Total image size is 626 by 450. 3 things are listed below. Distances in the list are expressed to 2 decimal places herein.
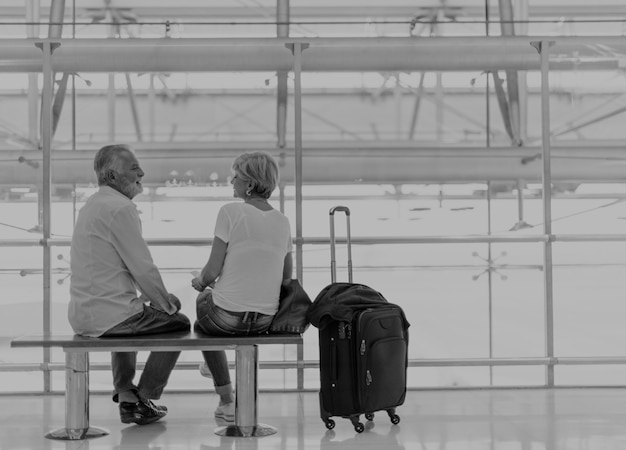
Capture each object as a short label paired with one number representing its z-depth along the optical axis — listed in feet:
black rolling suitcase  26.20
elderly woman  26.09
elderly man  25.73
